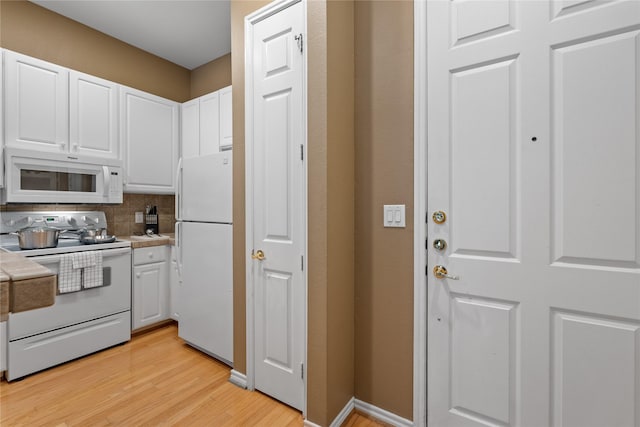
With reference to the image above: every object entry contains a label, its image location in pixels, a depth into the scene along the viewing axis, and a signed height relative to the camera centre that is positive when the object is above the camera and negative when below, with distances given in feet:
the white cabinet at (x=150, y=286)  8.77 -2.25
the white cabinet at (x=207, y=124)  9.08 +2.83
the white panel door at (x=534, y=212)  3.66 +0.01
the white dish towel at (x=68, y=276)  7.07 -1.54
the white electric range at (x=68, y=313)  6.69 -2.47
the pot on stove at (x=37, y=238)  6.91 -0.60
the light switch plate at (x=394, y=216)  5.09 -0.06
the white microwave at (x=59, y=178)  6.99 +0.89
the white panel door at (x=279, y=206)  5.41 +0.11
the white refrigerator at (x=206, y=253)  6.89 -1.00
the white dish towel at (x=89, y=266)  7.33 -1.35
